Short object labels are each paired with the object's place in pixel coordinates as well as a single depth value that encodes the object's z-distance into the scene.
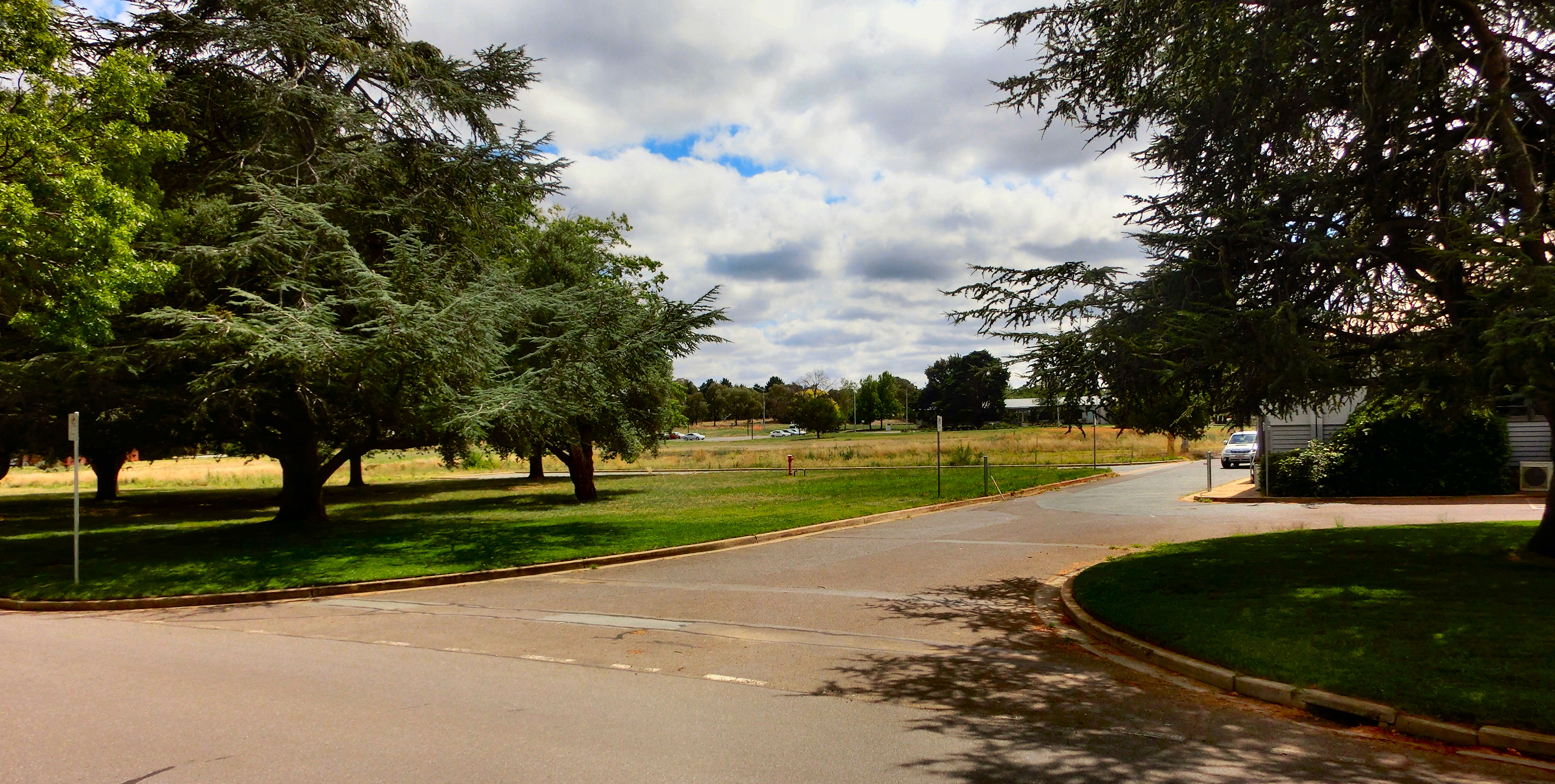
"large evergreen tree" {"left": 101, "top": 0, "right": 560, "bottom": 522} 14.77
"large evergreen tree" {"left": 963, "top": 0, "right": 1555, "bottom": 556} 8.73
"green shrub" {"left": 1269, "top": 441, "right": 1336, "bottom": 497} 22.58
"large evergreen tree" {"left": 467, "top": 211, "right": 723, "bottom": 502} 17.67
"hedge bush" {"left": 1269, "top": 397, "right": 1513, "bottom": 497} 21.03
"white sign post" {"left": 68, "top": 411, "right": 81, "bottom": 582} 11.83
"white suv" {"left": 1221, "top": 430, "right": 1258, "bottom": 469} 36.06
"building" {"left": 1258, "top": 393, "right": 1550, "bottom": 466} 21.94
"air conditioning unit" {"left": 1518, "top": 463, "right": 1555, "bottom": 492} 20.34
